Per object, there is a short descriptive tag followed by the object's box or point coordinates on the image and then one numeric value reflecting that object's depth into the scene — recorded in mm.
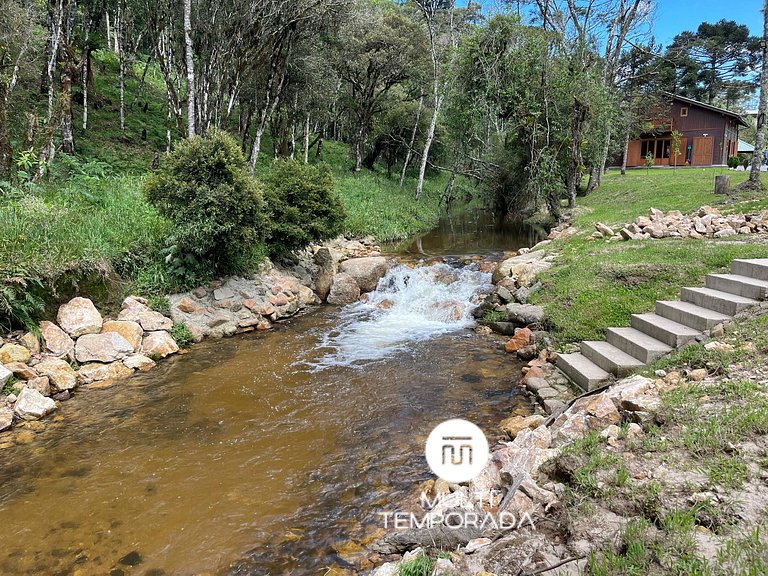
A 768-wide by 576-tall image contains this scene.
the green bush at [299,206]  11547
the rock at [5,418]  5758
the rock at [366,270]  12898
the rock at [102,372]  7219
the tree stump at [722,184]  14688
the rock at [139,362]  7754
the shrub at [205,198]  9211
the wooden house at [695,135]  36875
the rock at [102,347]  7523
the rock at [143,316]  8555
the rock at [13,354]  6645
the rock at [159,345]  8211
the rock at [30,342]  7066
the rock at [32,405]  6016
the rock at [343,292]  12383
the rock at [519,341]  8414
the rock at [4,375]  6144
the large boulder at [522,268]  11062
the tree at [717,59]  40559
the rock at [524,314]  8969
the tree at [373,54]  23422
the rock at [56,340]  7313
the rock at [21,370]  6504
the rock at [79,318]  7711
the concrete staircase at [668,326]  5957
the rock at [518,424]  5422
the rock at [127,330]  8094
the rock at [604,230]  12148
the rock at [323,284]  12531
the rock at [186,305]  9398
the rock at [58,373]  6781
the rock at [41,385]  6508
